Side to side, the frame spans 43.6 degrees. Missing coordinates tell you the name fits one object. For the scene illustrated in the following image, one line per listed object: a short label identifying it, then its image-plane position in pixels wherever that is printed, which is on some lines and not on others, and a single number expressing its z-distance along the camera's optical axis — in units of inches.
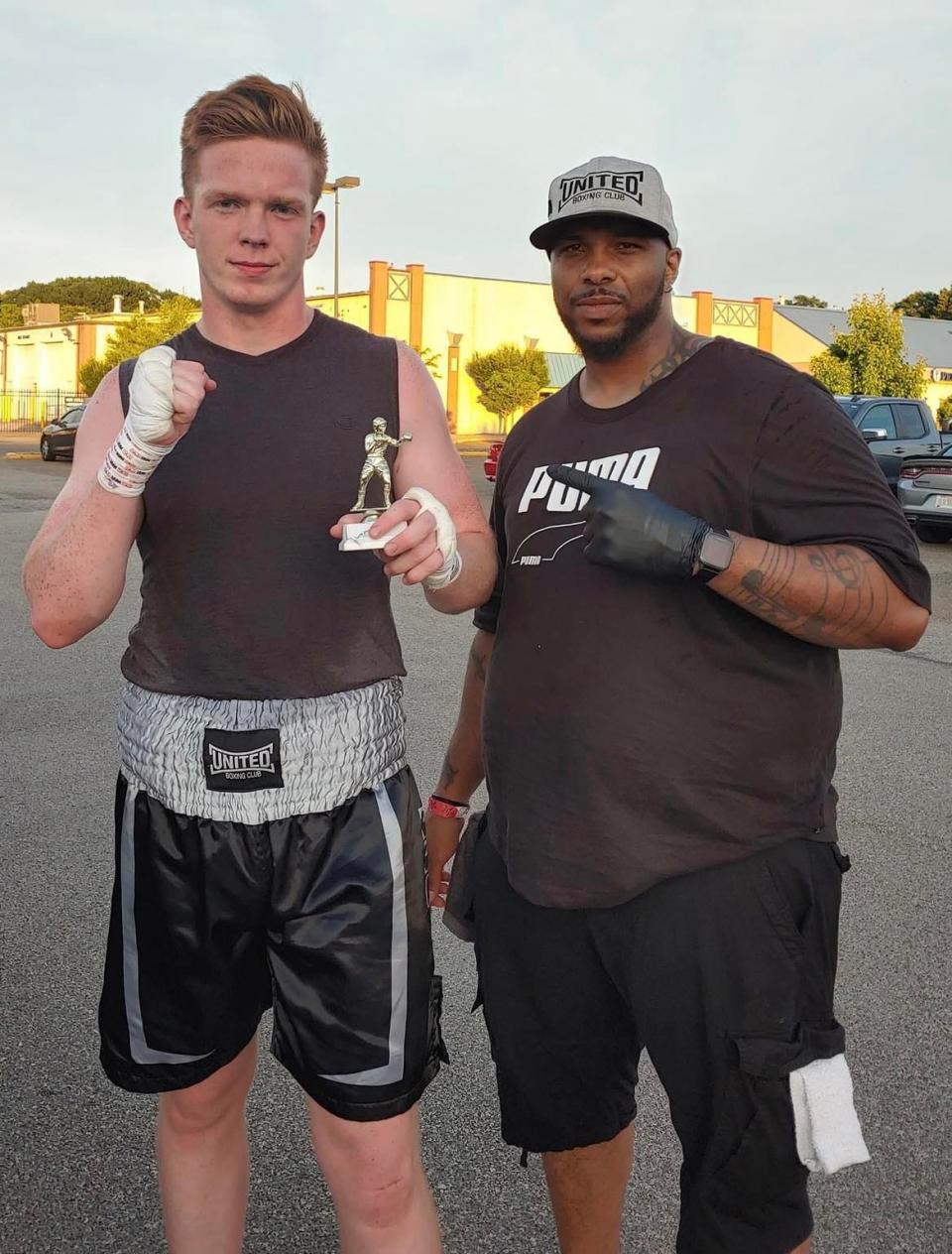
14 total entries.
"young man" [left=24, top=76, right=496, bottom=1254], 81.0
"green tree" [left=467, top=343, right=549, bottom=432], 1840.6
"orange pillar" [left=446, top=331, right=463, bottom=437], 1899.6
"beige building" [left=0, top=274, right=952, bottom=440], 1877.5
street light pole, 1143.0
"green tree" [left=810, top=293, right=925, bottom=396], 1163.3
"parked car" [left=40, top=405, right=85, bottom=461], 1114.2
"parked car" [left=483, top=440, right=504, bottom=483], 690.0
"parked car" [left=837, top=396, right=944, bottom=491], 626.2
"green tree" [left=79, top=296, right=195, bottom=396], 1476.4
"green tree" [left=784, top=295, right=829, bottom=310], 3454.7
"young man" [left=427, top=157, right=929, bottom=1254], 77.6
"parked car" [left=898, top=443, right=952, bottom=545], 540.1
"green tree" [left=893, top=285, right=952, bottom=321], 3265.3
